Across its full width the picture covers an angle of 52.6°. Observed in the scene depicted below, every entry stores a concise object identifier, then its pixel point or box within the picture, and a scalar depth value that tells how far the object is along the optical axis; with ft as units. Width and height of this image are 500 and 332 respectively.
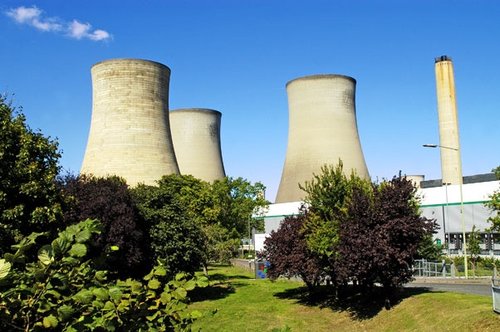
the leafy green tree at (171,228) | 67.15
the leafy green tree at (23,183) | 44.16
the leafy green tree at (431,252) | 84.58
